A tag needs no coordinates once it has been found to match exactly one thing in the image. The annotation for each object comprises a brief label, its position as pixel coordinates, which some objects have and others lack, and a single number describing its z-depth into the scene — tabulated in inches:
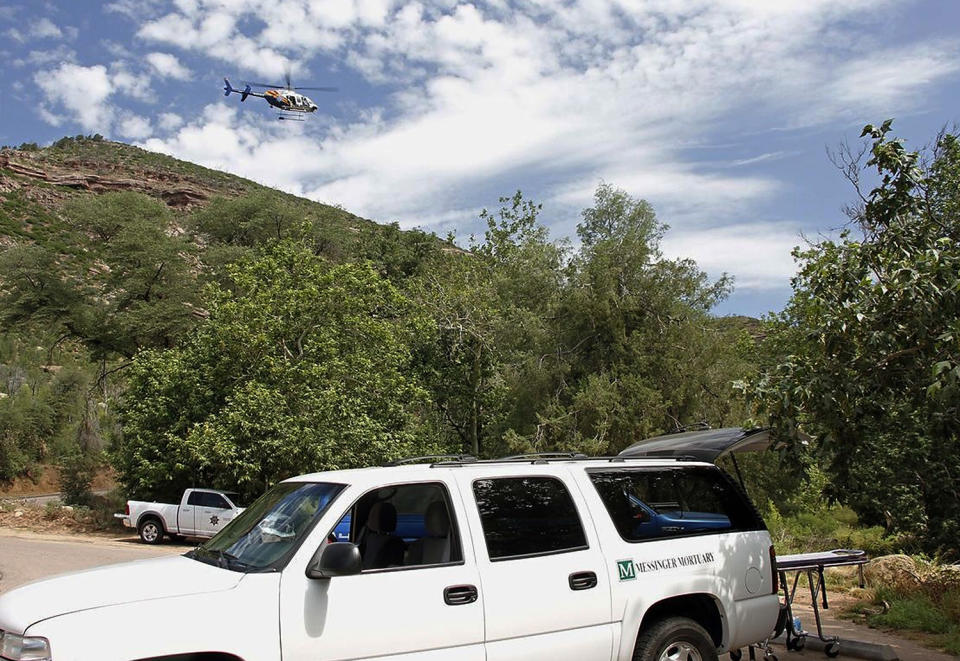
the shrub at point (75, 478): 1139.6
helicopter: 1582.2
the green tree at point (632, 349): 983.6
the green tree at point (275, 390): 848.3
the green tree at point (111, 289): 1238.3
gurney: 276.4
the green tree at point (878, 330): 276.2
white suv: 162.7
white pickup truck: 820.6
